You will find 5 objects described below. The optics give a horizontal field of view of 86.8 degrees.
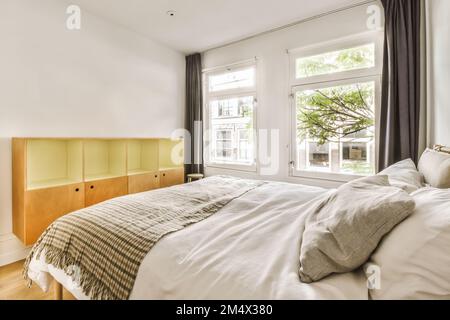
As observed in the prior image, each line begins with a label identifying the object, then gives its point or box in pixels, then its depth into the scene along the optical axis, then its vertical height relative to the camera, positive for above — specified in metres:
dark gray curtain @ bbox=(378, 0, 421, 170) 2.30 +0.72
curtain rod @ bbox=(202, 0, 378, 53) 2.68 +1.71
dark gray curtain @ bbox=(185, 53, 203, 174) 4.04 +0.72
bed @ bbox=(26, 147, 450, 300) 0.77 -0.42
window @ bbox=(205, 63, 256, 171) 3.65 +0.62
